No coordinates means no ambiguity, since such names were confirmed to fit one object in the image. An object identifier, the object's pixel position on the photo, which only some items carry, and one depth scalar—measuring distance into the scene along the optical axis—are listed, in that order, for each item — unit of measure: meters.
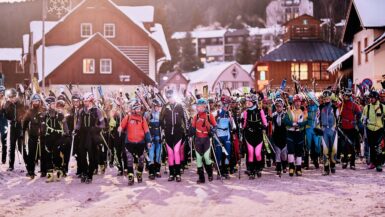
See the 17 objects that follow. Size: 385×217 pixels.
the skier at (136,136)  12.95
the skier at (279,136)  13.80
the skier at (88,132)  13.09
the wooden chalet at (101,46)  44.22
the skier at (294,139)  13.67
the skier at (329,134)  14.09
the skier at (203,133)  12.99
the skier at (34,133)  13.87
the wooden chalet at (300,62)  55.56
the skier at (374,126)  14.48
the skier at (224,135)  13.78
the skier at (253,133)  13.37
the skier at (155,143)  13.76
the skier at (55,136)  13.52
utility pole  32.62
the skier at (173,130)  13.23
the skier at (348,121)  15.24
